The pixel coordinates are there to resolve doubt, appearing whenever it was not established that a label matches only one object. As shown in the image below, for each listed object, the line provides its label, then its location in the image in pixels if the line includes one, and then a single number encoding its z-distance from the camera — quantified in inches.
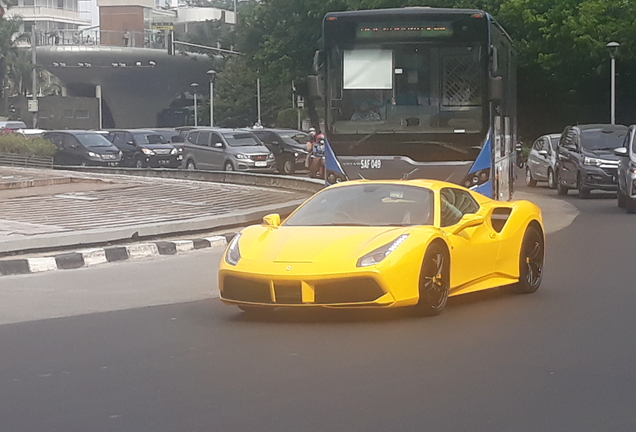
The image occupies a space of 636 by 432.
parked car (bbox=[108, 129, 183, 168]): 1763.0
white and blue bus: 669.9
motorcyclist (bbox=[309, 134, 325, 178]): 1337.4
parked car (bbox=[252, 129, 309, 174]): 1594.5
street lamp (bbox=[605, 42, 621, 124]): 1638.8
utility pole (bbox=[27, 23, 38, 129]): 2869.1
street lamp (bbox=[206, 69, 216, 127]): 3441.9
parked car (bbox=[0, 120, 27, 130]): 2763.3
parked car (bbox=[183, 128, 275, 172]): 1478.8
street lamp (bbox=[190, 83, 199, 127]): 3954.2
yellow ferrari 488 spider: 352.5
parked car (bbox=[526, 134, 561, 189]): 1153.4
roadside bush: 1571.1
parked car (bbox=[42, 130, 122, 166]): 1653.5
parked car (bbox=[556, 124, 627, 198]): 984.3
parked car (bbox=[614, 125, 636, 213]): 803.4
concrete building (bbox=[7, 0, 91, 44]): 5787.4
